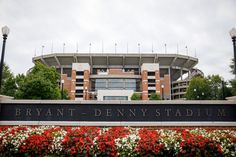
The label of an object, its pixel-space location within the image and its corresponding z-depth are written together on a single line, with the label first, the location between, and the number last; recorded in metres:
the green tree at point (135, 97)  62.09
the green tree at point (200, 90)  50.97
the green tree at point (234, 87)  36.63
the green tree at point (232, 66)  45.12
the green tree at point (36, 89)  28.81
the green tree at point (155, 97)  58.03
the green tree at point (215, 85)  51.39
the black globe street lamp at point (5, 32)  11.48
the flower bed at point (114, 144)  6.42
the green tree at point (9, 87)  36.69
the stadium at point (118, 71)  86.44
